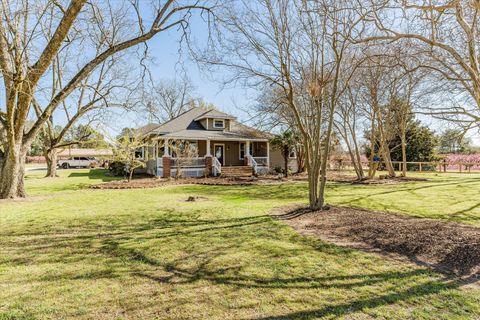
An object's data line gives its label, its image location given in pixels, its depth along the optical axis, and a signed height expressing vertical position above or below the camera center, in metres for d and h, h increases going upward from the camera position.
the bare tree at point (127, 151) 16.91 +0.94
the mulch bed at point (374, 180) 16.62 -1.16
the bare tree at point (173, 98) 40.25 +9.64
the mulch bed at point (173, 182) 15.61 -1.00
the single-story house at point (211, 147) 20.55 +1.51
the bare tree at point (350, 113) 16.28 +2.97
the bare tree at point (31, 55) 8.33 +3.48
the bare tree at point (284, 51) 7.84 +3.32
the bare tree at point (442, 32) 5.17 +2.98
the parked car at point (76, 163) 38.71 +0.65
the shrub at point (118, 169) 23.11 -0.17
